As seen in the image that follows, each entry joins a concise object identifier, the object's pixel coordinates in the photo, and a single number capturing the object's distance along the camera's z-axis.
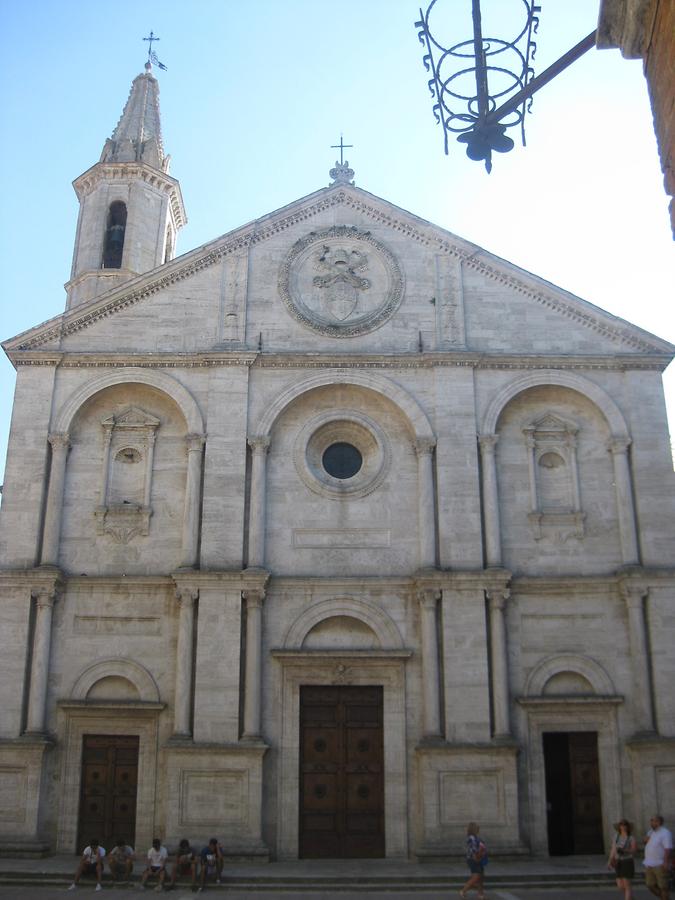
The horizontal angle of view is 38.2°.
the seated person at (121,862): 18.02
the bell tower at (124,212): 29.75
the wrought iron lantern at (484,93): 6.61
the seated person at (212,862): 17.91
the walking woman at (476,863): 16.27
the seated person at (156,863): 17.92
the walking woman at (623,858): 14.89
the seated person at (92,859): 17.78
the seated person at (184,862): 17.97
